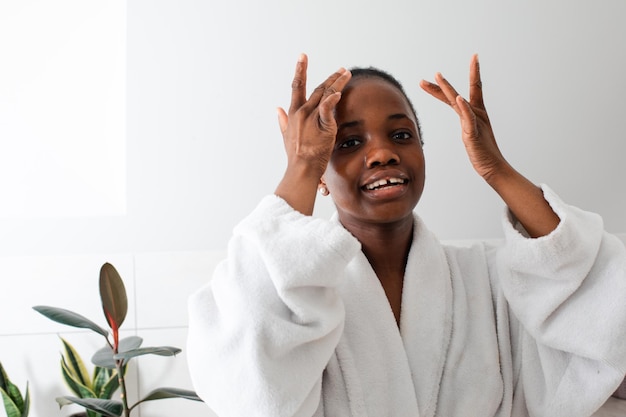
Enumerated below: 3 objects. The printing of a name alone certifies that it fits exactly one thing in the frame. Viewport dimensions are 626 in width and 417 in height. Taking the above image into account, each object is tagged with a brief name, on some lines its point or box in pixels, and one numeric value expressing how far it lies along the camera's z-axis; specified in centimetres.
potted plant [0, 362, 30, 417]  172
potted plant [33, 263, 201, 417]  158
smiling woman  83
